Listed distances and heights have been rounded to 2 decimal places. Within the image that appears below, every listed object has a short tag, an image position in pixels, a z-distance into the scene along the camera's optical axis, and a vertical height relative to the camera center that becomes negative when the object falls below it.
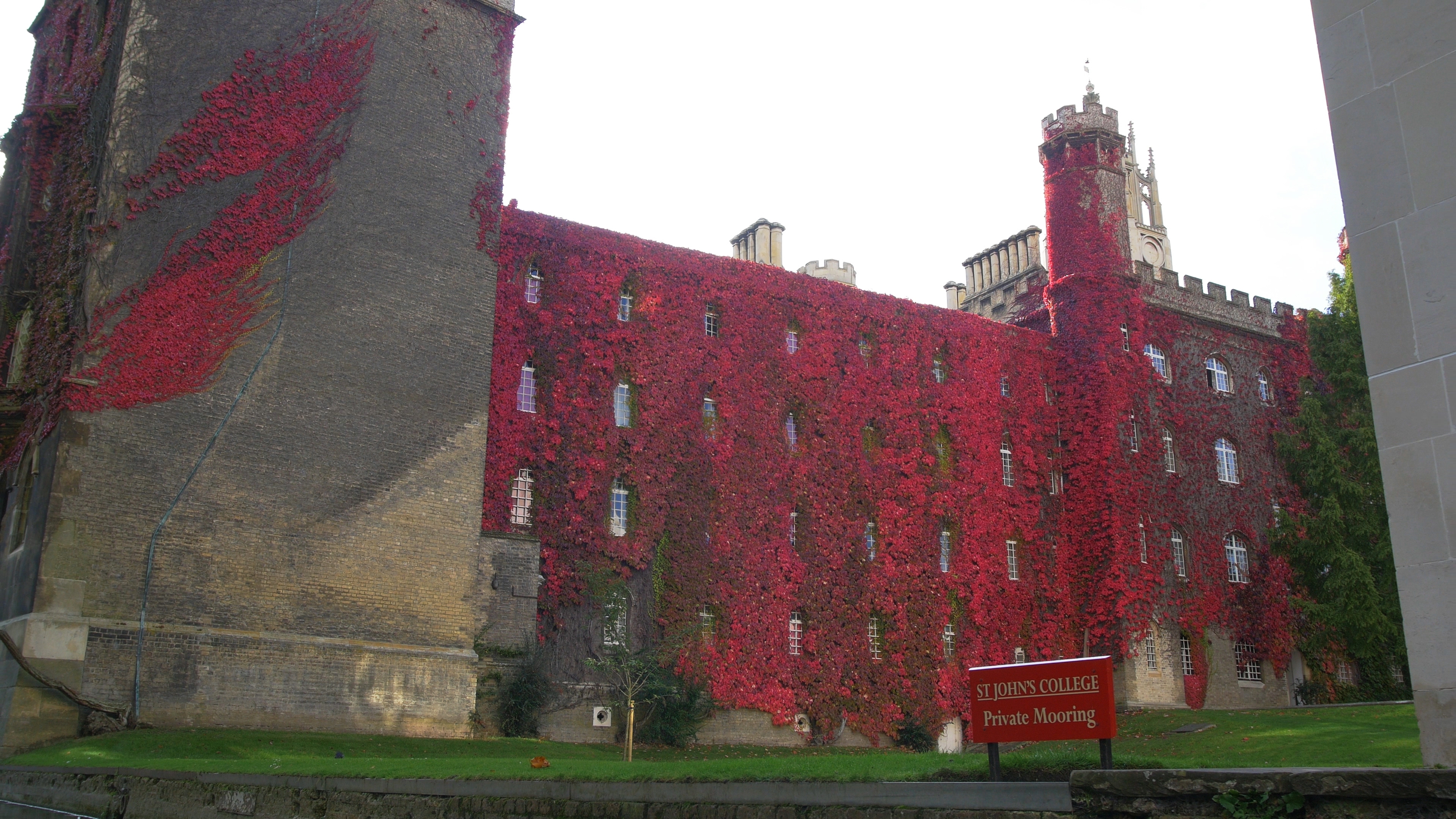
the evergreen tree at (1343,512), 31.56 +5.12
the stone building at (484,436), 21.22 +6.04
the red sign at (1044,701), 8.80 -0.05
